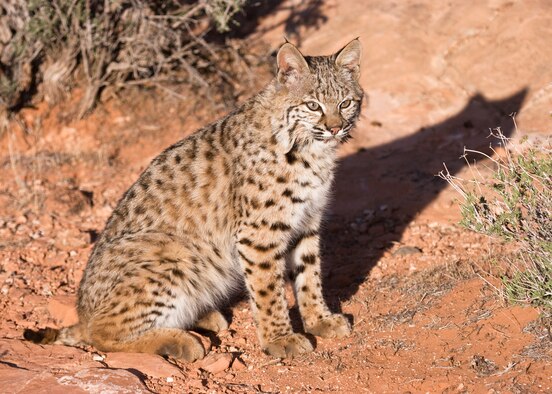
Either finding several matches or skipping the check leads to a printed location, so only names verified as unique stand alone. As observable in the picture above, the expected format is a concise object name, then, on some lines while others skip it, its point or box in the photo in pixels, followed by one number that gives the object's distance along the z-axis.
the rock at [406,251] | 14.34
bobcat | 11.13
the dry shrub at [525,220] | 10.31
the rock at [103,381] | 9.62
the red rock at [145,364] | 10.34
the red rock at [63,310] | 12.59
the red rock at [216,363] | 10.64
